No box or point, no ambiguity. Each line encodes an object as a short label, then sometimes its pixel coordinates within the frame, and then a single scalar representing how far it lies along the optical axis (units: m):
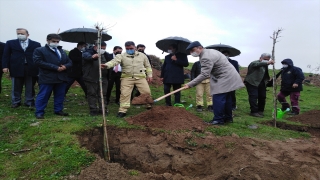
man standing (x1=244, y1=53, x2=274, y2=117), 6.47
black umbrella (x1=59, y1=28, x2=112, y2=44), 6.29
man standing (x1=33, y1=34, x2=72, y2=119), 4.83
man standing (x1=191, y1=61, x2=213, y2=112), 6.65
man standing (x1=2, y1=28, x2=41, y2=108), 5.55
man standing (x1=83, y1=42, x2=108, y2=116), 5.25
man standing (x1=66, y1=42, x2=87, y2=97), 6.00
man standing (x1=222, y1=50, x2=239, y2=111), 6.82
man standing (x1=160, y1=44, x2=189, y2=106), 6.47
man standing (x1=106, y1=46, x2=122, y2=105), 6.72
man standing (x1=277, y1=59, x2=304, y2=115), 7.10
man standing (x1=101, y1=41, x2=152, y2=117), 5.37
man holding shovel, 4.79
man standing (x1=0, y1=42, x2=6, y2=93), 6.25
